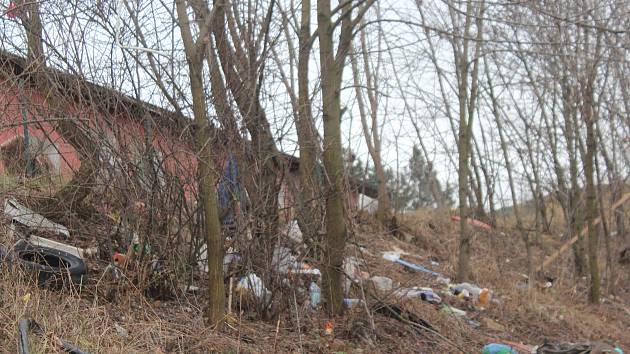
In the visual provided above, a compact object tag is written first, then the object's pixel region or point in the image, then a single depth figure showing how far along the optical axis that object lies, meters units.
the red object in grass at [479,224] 15.46
